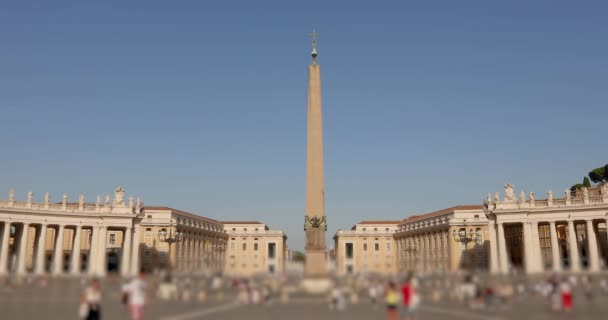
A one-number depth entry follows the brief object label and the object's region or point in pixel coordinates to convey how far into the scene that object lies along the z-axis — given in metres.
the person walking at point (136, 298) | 14.12
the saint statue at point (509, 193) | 61.39
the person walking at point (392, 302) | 15.80
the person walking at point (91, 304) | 13.83
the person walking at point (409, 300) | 15.91
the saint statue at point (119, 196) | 66.31
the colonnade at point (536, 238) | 55.47
